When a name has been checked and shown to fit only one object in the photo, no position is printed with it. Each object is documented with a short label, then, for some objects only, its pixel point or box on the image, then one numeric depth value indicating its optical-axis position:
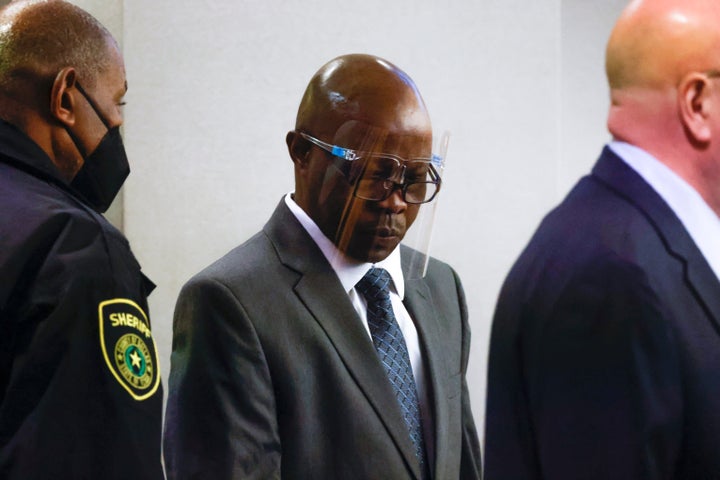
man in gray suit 2.97
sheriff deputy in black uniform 2.73
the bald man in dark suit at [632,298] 2.48
